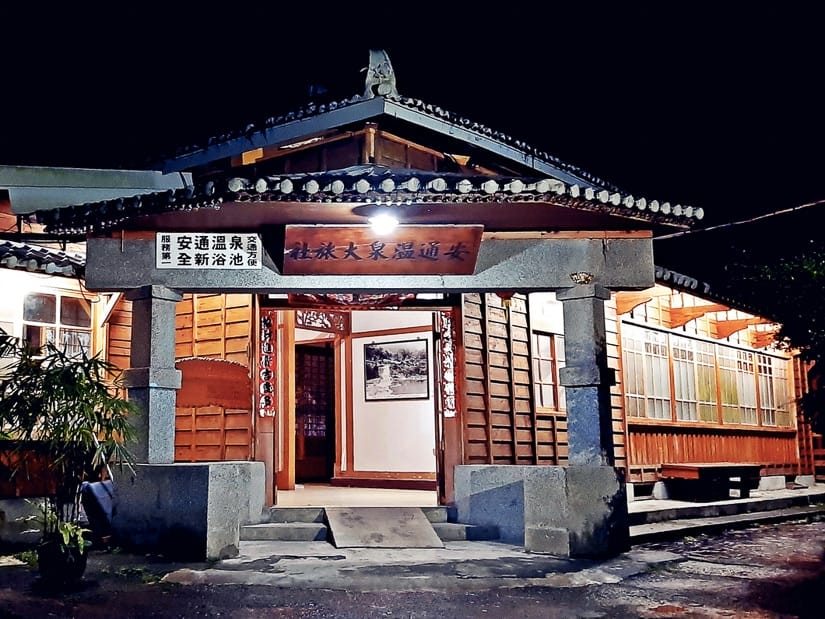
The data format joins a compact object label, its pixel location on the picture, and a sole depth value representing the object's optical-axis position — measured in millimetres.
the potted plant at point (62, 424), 6906
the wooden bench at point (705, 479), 13578
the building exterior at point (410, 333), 8508
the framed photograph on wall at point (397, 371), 14172
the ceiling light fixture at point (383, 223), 8531
